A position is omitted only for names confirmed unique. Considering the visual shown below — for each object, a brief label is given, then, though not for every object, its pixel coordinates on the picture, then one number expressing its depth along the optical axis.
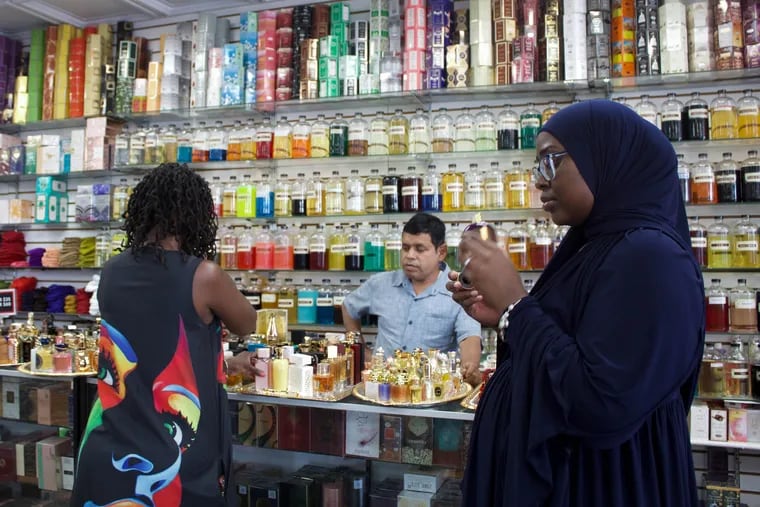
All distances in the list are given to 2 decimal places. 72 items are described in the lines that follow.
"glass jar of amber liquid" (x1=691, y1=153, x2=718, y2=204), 3.64
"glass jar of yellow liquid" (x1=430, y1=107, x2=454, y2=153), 4.16
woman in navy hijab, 1.05
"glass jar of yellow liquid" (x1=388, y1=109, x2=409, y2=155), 4.23
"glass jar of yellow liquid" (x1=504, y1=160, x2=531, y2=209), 3.93
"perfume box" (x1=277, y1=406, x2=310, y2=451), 2.62
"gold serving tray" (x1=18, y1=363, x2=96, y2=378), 3.10
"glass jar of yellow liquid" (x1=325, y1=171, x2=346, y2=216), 4.35
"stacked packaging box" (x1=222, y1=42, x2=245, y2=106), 4.70
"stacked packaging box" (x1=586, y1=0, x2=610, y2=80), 3.84
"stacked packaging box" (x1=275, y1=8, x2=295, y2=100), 4.59
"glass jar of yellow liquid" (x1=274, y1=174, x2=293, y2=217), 4.47
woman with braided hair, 1.93
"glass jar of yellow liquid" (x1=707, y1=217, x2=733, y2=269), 3.61
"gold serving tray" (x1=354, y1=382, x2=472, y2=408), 2.44
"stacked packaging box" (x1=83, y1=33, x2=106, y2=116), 5.20
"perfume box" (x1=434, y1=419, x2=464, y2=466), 2.39
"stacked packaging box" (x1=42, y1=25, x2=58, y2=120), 5.38
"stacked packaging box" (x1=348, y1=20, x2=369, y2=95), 4.39
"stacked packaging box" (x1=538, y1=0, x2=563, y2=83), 3.90
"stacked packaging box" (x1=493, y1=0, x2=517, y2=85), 3.99
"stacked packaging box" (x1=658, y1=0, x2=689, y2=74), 3.69
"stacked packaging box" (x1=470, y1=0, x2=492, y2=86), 4.06
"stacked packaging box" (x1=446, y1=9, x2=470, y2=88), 4.14
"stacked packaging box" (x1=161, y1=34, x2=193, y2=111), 4.93
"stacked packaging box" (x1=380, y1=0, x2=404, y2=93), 4.29
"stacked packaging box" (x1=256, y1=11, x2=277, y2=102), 4.62
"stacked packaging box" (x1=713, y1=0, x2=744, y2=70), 3.61
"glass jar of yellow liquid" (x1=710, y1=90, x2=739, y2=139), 3.65
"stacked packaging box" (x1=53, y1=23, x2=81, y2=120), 5.33
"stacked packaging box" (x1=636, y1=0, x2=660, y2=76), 3.76
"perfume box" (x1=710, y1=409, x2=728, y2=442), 3.27
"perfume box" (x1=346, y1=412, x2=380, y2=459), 2.50
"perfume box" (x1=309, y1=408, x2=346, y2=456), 2.56
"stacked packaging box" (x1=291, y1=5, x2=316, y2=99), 4.57
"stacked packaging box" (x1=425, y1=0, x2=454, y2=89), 4.15
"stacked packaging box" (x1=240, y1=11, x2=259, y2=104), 4.68
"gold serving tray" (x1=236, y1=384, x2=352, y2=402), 2.57
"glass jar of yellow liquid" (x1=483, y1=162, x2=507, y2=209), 4.00
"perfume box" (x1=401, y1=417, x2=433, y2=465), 2.43
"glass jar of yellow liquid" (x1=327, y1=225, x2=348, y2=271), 4.34
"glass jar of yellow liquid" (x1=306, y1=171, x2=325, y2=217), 4.38
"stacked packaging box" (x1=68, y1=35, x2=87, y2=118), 5.25
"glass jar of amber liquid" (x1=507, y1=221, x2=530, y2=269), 3.88
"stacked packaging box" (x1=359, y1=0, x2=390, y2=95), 4.33
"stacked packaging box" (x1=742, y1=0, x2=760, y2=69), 3.58
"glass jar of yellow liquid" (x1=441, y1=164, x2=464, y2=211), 4.10
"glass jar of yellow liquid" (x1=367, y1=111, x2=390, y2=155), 4.28
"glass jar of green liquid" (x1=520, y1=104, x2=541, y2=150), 3.98
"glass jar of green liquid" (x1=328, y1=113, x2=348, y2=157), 4.38
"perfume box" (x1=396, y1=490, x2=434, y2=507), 2.48
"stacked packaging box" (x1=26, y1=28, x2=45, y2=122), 5.46
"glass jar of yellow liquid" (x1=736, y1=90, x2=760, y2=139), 3.59
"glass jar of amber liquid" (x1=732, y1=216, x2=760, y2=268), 3.55
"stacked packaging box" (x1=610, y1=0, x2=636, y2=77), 3.80
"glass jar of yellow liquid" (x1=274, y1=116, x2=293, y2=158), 4.55
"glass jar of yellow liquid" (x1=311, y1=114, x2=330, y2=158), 4.43
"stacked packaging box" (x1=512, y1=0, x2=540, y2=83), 3.96
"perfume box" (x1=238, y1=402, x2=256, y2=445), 2.69
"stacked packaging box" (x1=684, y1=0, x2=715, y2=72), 3.66
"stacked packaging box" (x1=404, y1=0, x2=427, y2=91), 4.16
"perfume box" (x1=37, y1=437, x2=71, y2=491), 3.33
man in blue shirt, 3.61
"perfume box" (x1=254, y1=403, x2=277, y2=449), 2.66
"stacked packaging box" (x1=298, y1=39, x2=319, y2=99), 4.49
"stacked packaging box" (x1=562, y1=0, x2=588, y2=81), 3.84
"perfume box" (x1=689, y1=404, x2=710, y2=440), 3.31
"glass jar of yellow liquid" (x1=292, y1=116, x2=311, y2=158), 4.49
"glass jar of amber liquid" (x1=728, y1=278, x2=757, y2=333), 3.48
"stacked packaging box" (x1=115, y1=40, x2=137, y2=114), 5.09
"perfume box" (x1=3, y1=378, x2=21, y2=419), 3.39
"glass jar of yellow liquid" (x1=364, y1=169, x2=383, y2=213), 4.27
